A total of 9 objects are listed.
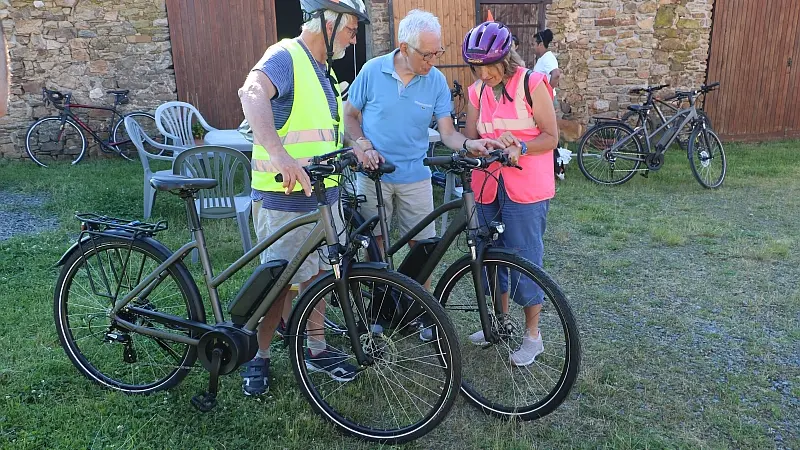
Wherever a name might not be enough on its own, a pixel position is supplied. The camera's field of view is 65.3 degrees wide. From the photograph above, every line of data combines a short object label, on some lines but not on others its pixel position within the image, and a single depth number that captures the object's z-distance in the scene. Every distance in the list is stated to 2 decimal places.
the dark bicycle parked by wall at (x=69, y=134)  8.66
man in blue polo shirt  3.34
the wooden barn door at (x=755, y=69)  10.32
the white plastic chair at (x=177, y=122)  6.67
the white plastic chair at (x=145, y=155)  5.60
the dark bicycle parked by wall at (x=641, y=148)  7.66
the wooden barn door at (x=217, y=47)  8.74
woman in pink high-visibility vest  2.87
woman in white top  7.71
